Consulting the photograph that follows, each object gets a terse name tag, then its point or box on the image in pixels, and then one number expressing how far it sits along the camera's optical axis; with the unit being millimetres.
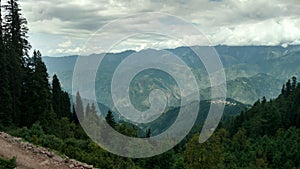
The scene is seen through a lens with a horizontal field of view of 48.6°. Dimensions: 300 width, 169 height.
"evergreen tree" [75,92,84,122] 60344
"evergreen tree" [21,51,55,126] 38312
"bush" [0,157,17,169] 15164
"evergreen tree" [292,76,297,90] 134038
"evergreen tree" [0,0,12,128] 35125
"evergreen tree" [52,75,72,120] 59094
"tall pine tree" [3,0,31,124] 38719
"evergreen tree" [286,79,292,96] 136975
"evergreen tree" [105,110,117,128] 49797
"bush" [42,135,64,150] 23672
